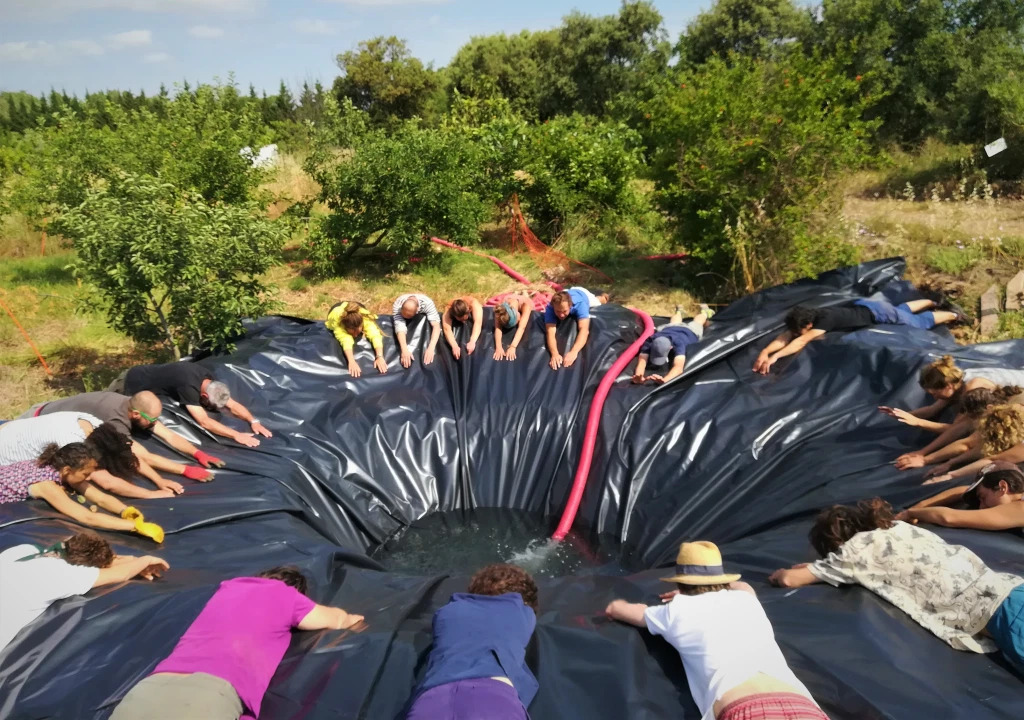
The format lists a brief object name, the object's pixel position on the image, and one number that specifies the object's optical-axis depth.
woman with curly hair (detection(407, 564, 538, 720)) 2.39
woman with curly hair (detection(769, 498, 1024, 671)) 2.73
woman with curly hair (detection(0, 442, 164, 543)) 3.86
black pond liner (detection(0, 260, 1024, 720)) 2.76
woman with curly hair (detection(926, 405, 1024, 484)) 3.72
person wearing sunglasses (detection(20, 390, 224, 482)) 4.69
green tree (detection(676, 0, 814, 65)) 18.38
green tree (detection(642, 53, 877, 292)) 7.25
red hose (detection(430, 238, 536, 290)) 9.70
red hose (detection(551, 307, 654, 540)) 5.31
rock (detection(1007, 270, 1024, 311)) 6.99
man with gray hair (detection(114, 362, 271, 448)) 5.18
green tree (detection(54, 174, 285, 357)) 5.66
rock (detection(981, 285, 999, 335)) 6.88
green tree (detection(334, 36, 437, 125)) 23.91
